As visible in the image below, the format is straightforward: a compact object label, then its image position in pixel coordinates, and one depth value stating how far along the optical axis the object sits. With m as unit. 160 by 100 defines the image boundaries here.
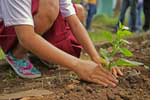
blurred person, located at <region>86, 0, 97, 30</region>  8.78
